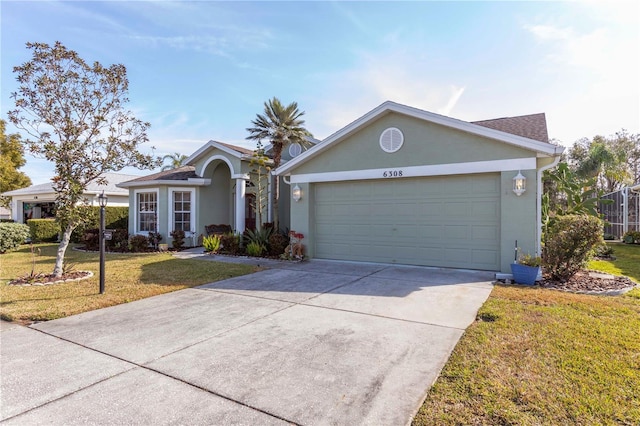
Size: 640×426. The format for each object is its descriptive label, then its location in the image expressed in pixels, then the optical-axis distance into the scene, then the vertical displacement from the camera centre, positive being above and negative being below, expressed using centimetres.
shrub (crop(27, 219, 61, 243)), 1883 -104
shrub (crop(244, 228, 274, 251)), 1290 -97
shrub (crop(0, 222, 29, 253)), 1501 -115
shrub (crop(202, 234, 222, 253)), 1347 -129
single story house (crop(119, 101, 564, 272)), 845 +65
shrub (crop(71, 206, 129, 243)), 1881 -48
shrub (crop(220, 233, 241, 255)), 1340 -128
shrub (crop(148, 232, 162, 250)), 1510 -124
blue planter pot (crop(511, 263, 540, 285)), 761 -135
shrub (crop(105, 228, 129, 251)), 1552 -140
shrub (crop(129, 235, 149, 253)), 1466 -141
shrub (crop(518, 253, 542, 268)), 773 -110
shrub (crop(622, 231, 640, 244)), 1714 -123
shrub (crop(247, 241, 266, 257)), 1263 -139
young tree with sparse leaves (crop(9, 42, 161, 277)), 823 +233
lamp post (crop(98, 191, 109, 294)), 728 -46
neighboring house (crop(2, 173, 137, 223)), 2222 +77
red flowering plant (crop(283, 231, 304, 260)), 1158 -124
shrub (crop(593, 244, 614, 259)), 1228 -149
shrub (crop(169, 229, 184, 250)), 1501 -119
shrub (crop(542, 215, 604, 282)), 741 -71
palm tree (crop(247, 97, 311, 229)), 1426 +346
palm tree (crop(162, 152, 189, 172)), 3517 +523
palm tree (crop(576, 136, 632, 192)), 2142 +324
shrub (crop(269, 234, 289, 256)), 1247 -118
